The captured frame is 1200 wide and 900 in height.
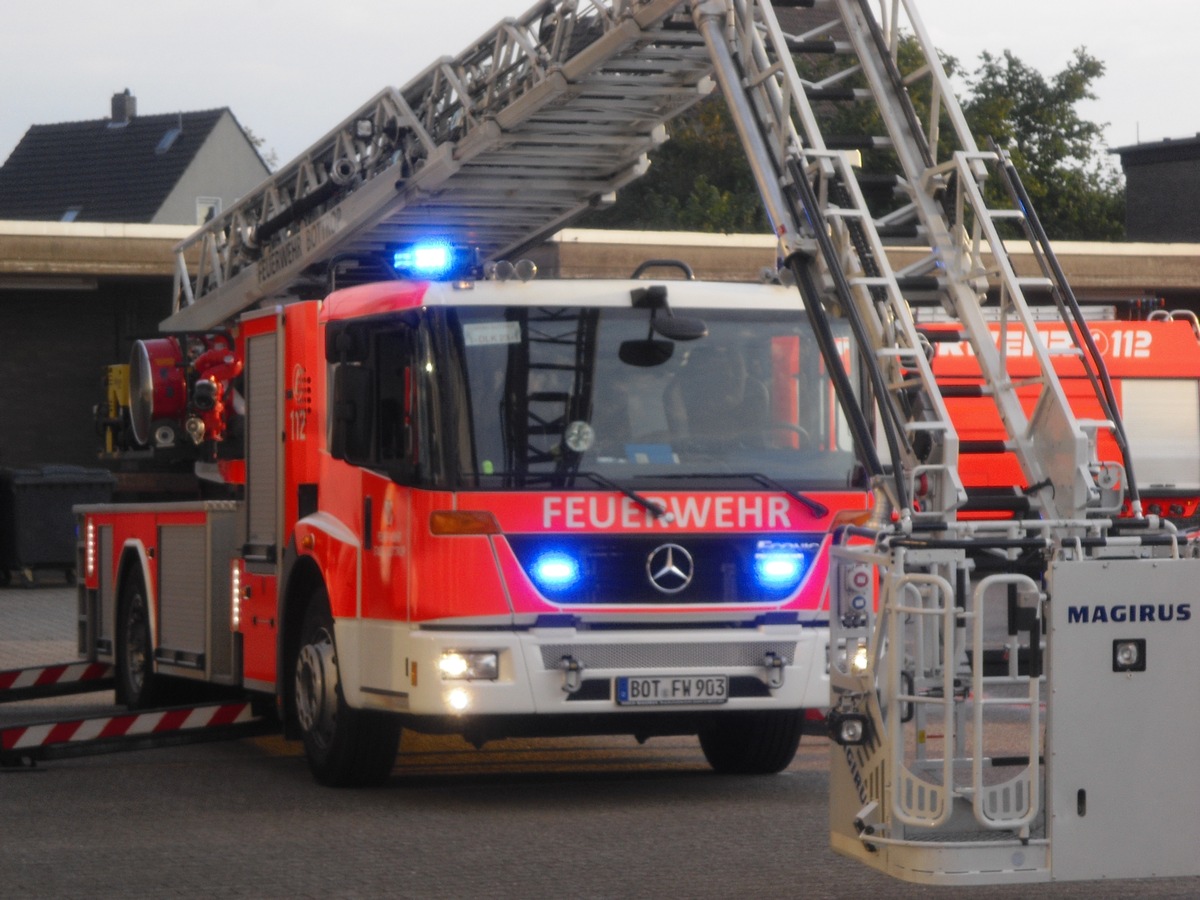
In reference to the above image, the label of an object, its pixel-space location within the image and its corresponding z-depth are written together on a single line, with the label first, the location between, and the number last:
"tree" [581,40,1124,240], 62.75
